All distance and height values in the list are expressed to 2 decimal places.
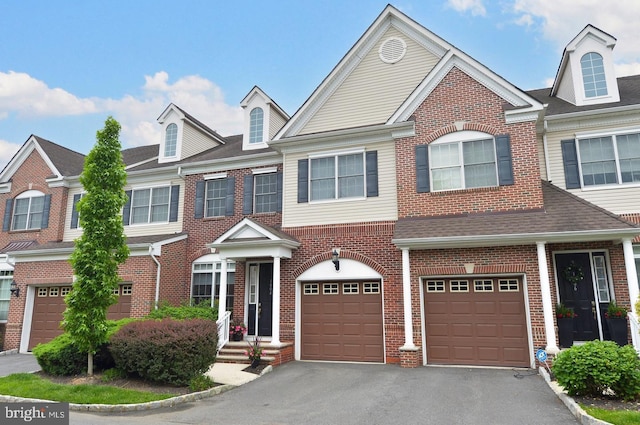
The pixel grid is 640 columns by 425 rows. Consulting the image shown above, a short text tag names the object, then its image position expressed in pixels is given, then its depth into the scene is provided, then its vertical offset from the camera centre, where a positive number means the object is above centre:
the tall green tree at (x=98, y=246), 10.89 +1.34
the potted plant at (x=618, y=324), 11.12 -0.76
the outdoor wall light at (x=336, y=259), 13.60 +1.14
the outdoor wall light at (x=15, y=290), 17.58 +0.35
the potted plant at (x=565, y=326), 11.72 -0.84
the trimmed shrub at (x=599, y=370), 7.61 -1.33
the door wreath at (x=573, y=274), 12.29 +0.56
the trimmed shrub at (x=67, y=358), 11.06 -1.50
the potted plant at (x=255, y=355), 12.17 -1.59
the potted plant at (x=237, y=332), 14.26 -1.12
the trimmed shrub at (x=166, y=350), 9.98 -1.20
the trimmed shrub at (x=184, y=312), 14.49 -0.49
